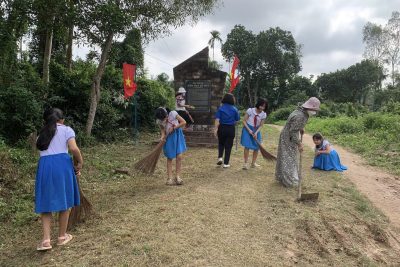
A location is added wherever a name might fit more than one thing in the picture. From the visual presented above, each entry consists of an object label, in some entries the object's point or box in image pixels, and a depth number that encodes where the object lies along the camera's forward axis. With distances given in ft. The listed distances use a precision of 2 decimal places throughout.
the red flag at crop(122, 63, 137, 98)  36.32
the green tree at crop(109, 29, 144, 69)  57.41
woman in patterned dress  21.72
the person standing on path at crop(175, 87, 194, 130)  31.11
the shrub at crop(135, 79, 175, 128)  50.12
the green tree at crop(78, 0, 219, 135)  29.12
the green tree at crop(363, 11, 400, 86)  128.88
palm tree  126.72
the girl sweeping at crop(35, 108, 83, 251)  13.50
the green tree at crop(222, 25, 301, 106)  131.75
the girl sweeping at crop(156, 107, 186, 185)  21.49
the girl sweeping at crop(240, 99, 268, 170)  26.04
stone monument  39.88
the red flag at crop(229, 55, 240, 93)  41.63
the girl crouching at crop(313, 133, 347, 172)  29.40
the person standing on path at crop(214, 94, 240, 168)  25.93
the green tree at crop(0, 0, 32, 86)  27.43
